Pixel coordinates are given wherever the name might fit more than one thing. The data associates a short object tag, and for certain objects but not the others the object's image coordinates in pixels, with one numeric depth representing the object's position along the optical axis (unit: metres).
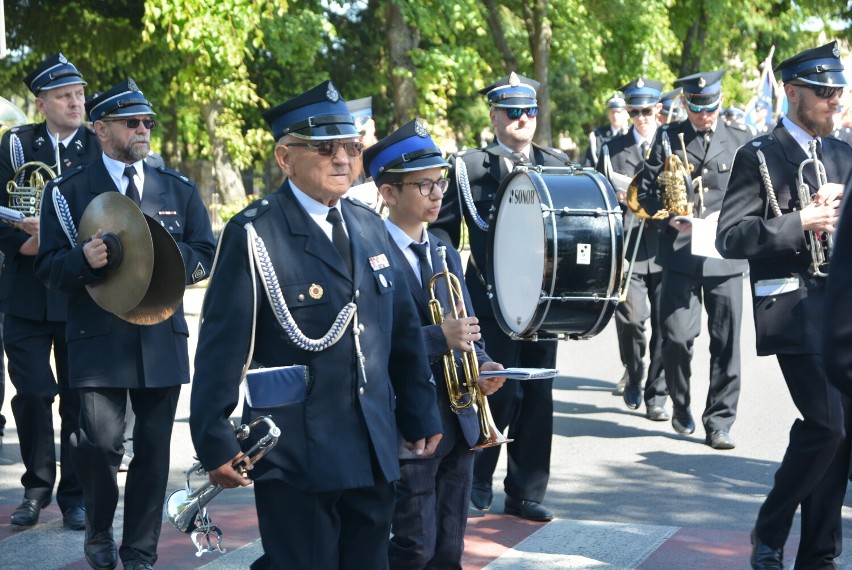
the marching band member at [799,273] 5.72
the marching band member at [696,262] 9.30
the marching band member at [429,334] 4.97
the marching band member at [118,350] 6.07
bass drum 6.21
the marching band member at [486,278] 7.03
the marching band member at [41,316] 7.21
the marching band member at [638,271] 10.31
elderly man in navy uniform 4.11
